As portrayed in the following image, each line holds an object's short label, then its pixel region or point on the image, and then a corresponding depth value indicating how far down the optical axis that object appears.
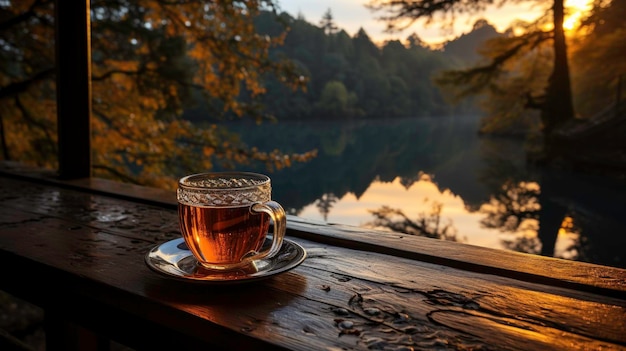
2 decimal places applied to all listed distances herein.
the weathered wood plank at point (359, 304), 0.46
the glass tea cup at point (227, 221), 0.59
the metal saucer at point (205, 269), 0.57
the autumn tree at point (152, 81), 3.90
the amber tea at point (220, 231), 0.60
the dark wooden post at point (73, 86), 1.46
